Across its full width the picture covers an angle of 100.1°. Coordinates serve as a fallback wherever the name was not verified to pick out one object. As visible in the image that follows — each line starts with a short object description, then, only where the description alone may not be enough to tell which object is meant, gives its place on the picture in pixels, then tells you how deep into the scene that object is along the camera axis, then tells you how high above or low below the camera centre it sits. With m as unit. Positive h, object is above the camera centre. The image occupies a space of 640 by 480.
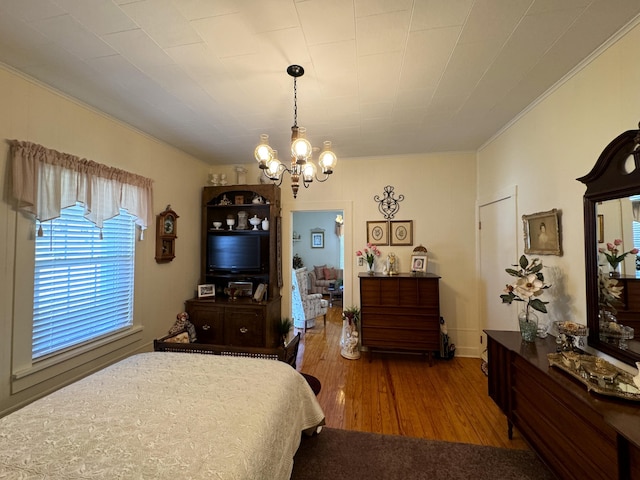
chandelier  1.76 +0.66
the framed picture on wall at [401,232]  3.75 +0.25
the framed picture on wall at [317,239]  7.68 +0.32
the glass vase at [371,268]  3.65 -0.26
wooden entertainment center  3.45 -0.21
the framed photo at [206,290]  3.70 -0.56
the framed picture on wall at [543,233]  2.04 +0.13
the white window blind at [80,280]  2.07 -0.26
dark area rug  1.75 -1.47
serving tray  1.24 -0.64
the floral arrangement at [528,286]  1.96 -0.28
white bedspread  0.99 -0.78
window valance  1.90 +0.55
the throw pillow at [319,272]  7.22 -0.59
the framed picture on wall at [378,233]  3.79 +0.24
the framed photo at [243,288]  3.85 -0.54
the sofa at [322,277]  6.96 -0.73
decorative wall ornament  3.79 +0.66
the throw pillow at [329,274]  7.23 -0.65
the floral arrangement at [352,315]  3.63 -0.89
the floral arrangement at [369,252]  3.75 -0.03
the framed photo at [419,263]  3.57 -0.18
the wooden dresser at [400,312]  3.28 -0.77
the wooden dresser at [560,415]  1.10 -0.87
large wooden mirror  1.45 +0.13
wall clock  3.14 +0.19
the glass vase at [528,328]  1.95 -0.58
